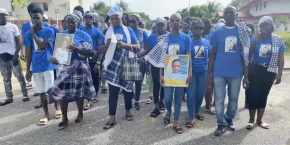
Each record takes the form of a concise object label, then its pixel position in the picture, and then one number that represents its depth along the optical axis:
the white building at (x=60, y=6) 33.91
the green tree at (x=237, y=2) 55.03
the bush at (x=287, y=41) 17.32
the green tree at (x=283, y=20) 28.33
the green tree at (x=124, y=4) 63.65
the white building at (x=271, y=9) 32.75
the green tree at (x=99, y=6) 57.95
